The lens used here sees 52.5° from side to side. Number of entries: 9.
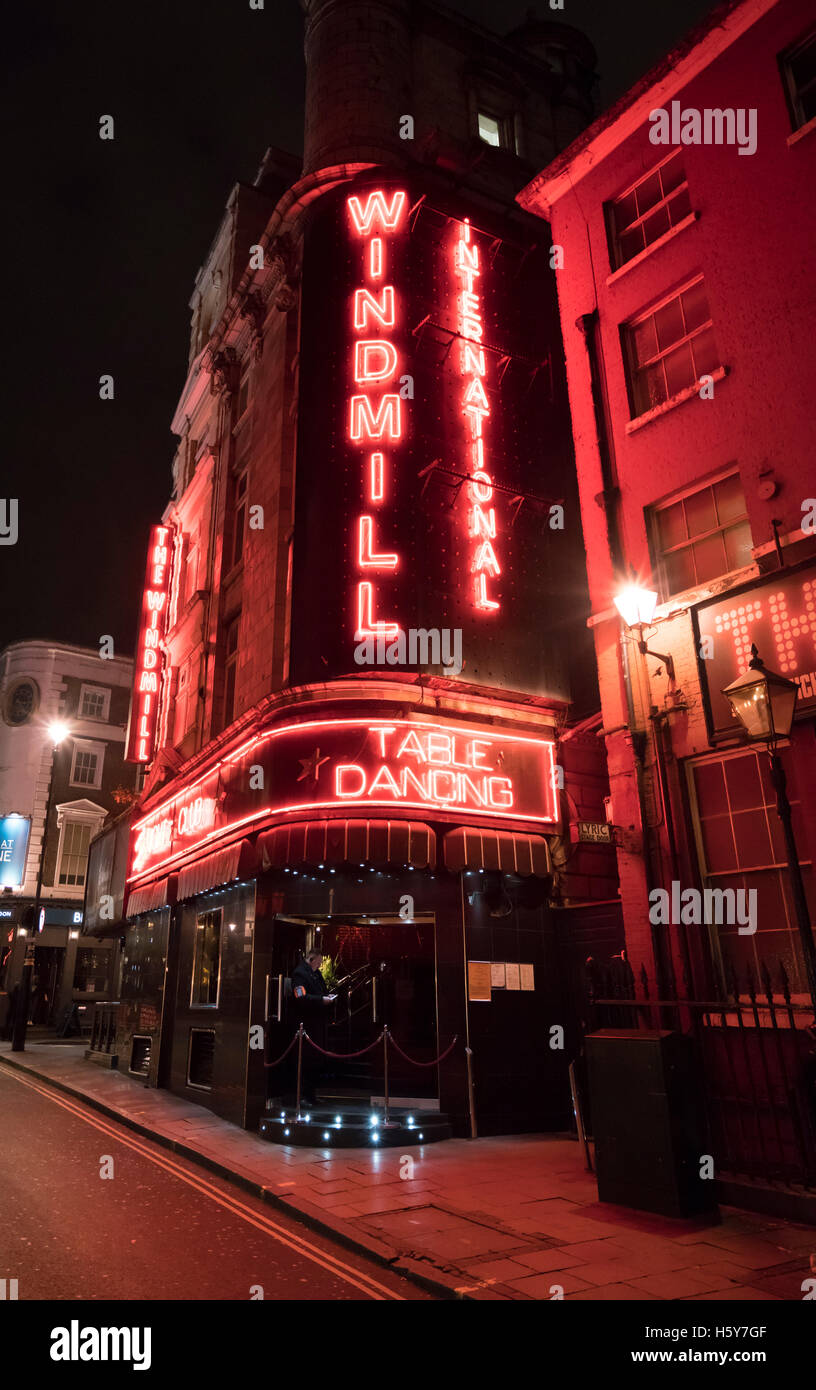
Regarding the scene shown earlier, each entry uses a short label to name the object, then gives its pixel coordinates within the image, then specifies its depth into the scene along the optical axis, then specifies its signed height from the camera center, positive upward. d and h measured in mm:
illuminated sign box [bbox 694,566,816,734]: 9344 +3922
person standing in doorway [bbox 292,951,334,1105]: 13133 -116
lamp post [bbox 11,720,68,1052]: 24625 -230
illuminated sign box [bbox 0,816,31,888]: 33719 +5794
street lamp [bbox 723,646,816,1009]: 7879 +2529
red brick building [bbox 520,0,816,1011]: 10117 +7067
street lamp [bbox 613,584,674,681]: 10445 +4562
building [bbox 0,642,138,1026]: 36781 +9919
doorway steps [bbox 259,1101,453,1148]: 11430 -1807
